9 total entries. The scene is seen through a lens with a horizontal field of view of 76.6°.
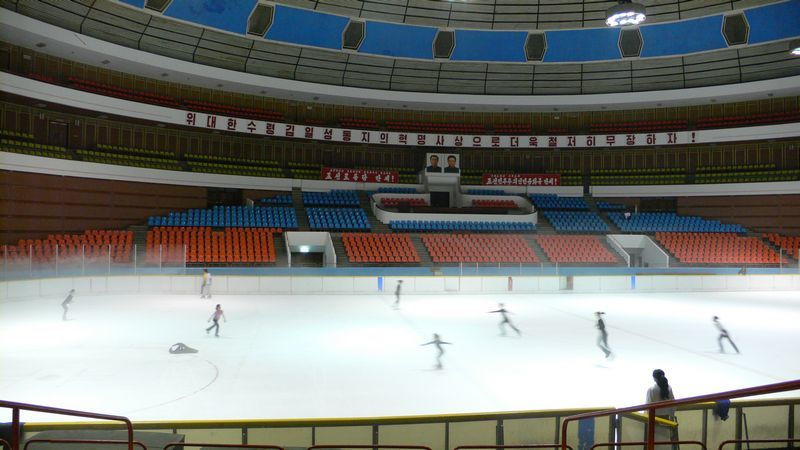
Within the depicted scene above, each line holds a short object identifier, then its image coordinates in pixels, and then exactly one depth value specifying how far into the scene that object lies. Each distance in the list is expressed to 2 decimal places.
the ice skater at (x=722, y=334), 11.40
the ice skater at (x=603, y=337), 10.84
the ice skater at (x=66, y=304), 14.37
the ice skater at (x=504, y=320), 13.25
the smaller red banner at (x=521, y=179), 35.97
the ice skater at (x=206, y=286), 19.89
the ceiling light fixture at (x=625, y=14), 17.97
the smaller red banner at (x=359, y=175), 34.06
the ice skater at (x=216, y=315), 12.63
